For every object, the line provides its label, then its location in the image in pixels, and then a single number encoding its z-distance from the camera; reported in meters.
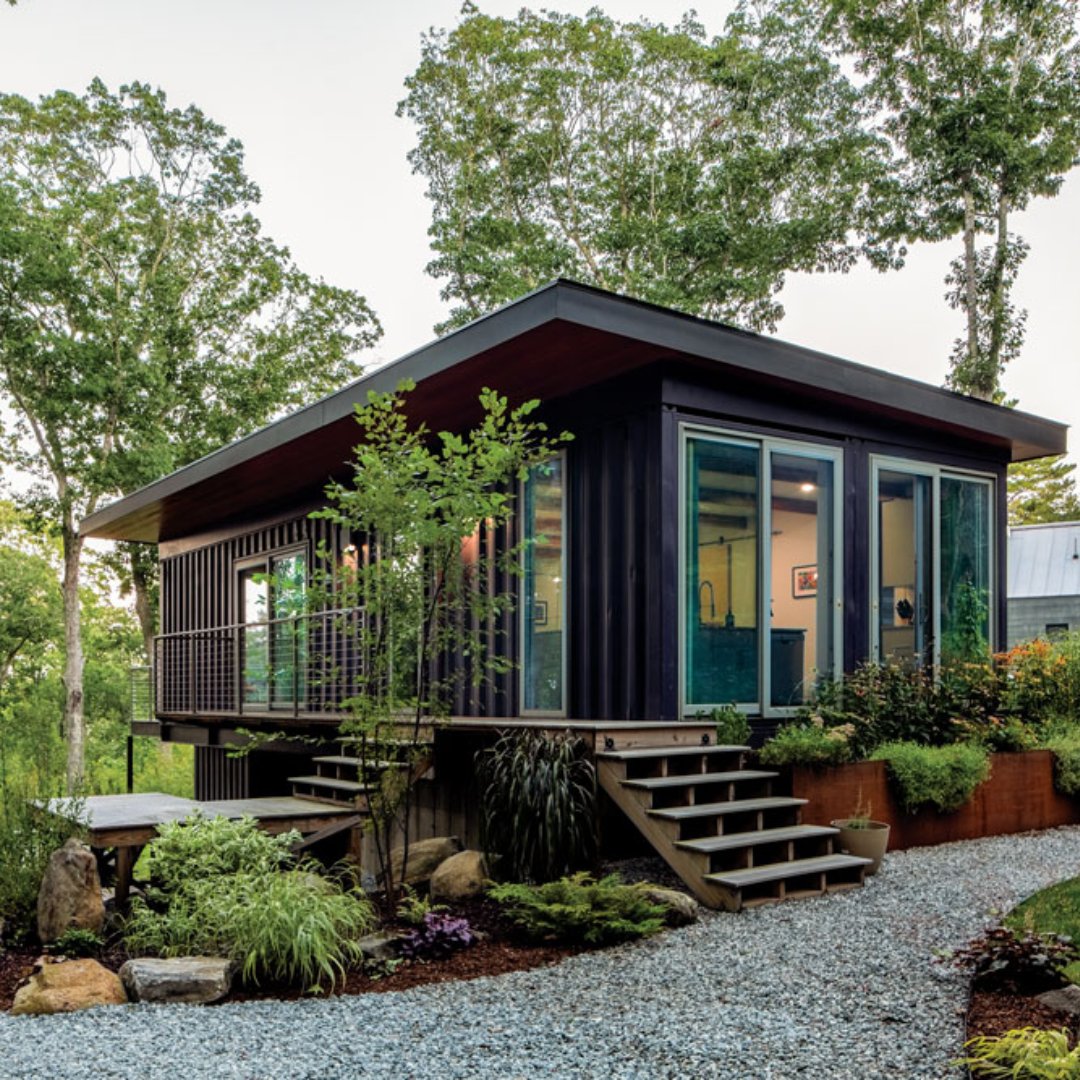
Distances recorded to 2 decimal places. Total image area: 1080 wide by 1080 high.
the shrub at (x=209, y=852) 4.89
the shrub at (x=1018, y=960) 3.42
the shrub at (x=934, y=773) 6.34
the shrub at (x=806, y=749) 6.00
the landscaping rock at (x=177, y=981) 3.91
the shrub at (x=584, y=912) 4.44
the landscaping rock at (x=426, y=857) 5.94
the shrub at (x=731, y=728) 6.27
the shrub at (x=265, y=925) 4.14
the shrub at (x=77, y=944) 4.74
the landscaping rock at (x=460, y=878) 5.37
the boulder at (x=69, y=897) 4.88
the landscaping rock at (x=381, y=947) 4.40
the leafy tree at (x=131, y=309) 15.70
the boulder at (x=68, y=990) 3.83
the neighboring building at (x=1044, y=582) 16.45
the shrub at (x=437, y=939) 4.43
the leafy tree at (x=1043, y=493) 28.44
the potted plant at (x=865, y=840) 5.69
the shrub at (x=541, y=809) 5.30
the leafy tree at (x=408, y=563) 4.89
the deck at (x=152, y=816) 5.49
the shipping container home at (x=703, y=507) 6.44
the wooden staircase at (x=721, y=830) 5.09
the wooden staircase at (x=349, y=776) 5.19
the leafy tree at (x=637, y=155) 17.52
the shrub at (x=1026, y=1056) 2.51
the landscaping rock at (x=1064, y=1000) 3.12
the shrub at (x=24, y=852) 5.09
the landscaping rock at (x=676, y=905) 4.70
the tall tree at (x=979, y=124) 15.66
